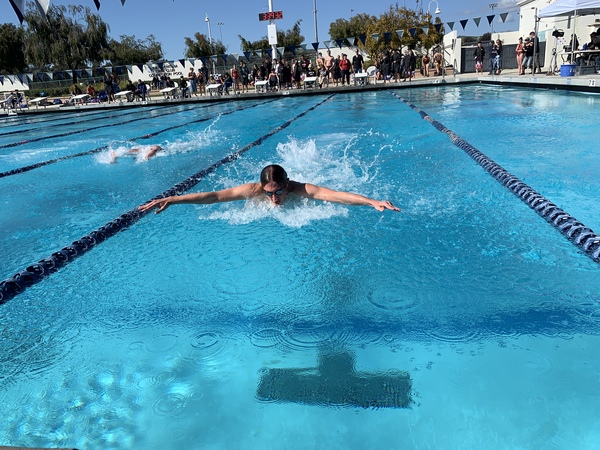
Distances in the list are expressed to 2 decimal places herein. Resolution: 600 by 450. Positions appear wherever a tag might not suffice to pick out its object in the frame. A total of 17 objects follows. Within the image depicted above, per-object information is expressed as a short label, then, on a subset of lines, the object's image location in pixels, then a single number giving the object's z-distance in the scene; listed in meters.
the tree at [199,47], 47.34
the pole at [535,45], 12.99
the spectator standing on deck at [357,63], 18.97
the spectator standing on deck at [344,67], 18.67
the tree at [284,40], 53.28
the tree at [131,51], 44.16
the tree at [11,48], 37.56
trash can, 12.74
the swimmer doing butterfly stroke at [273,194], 3.29
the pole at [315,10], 39.84
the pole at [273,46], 20.05
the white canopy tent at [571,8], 10.68
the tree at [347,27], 52.34
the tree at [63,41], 37.12
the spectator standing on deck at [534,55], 13.86
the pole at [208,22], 42.41
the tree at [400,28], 26.92
